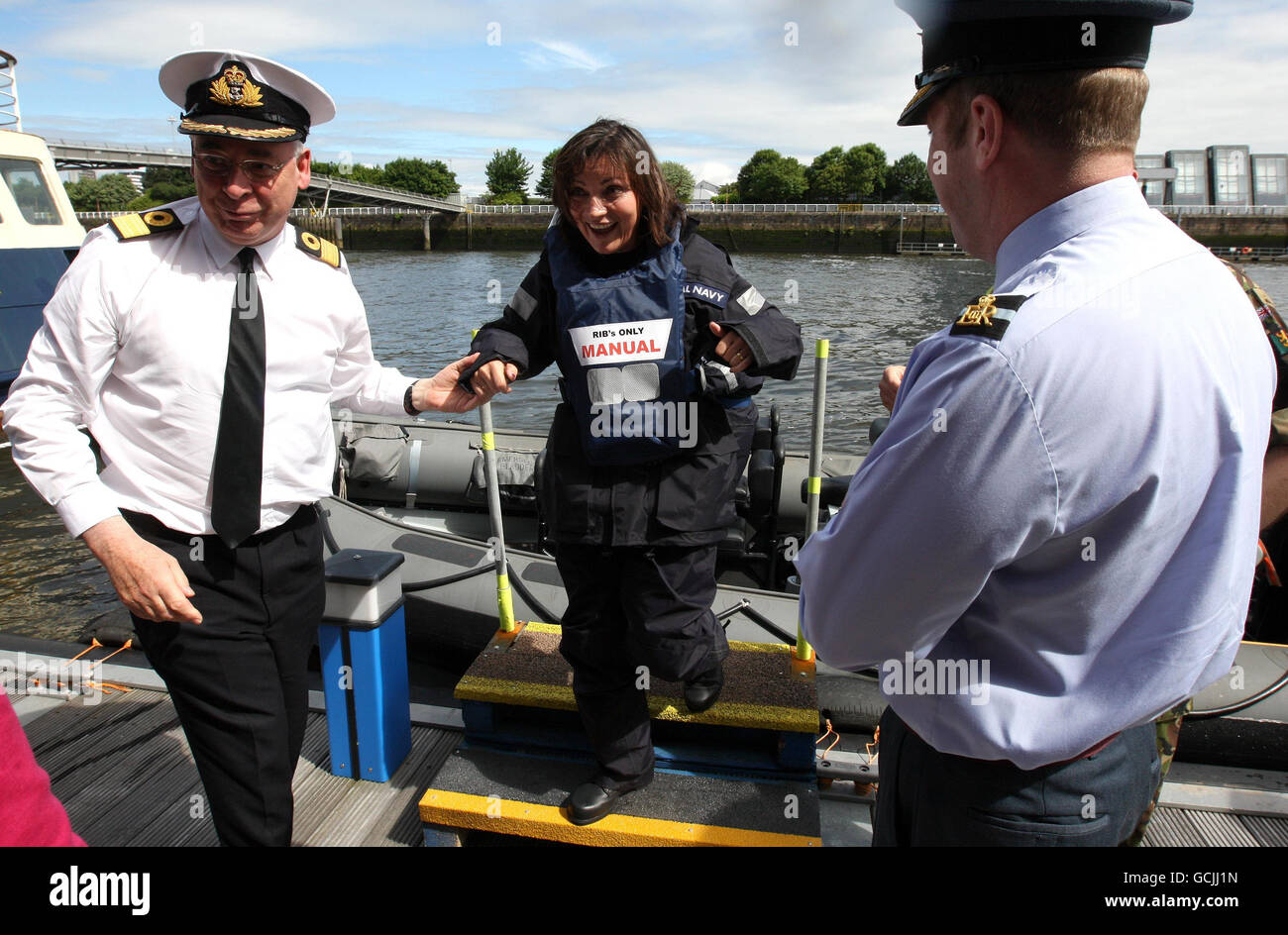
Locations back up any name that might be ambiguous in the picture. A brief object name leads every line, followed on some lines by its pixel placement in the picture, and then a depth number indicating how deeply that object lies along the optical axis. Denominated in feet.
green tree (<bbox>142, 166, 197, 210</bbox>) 202.67
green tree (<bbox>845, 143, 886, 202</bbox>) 219.00
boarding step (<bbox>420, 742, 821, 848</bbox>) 7.22
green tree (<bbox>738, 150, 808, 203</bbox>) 219.82
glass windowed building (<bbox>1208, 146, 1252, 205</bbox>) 153.99
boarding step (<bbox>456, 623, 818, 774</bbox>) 7.95
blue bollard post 8.66
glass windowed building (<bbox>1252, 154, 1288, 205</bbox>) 153.99
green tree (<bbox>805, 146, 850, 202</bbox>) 221.66
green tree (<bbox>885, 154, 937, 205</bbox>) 219.45
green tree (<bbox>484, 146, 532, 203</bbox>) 240.53
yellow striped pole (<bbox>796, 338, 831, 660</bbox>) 10.37
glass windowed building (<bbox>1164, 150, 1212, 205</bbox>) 153.69
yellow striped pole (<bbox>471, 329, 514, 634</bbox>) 9.96
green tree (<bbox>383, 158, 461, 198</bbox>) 241.55
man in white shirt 5.72
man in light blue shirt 3.09
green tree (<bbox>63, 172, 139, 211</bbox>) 203.82
